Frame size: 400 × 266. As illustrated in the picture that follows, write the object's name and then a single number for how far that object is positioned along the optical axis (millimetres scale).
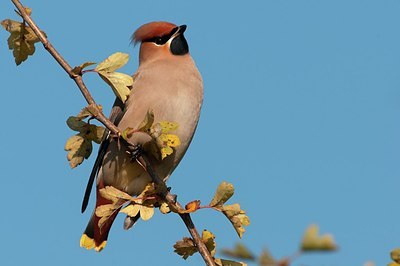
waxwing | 8406
